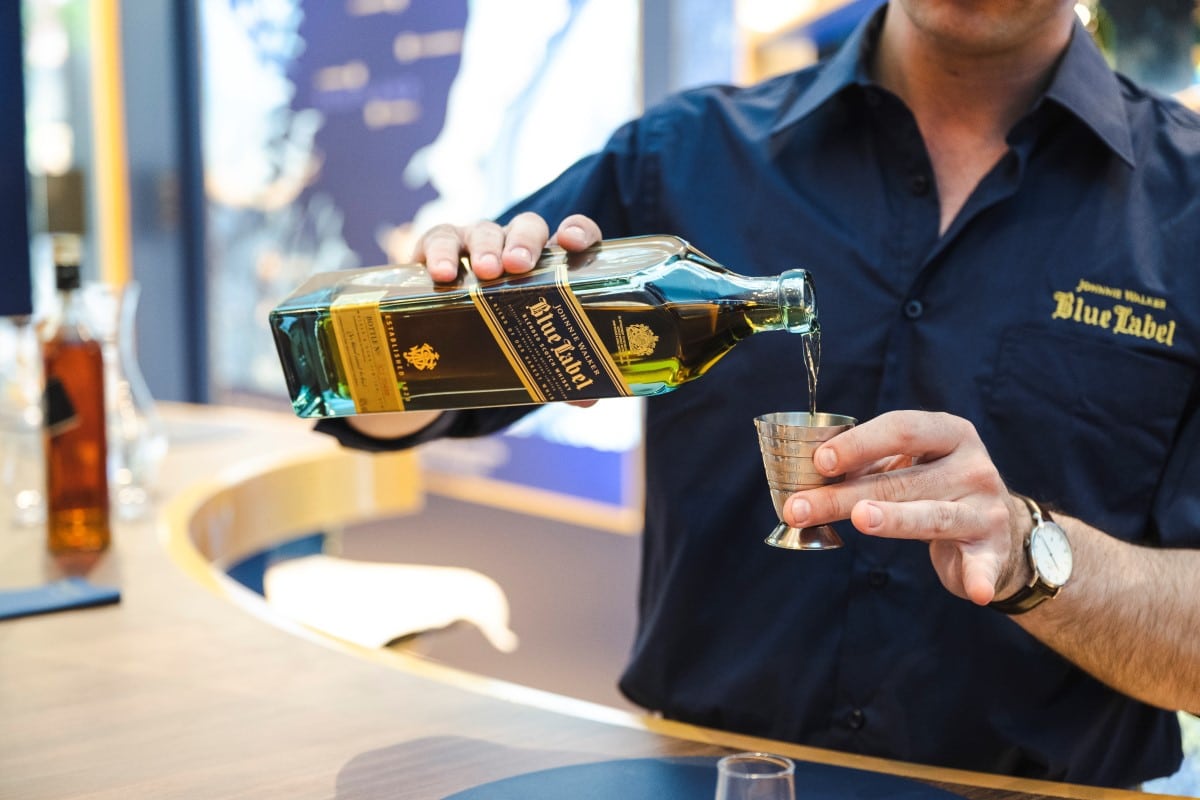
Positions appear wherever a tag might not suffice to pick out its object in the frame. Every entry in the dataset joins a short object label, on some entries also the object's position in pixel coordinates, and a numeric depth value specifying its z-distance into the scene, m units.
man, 1.33
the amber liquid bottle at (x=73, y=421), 1.62
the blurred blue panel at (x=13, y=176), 1.41
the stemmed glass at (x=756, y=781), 0.71
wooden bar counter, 0.99
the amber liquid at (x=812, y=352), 1.06
